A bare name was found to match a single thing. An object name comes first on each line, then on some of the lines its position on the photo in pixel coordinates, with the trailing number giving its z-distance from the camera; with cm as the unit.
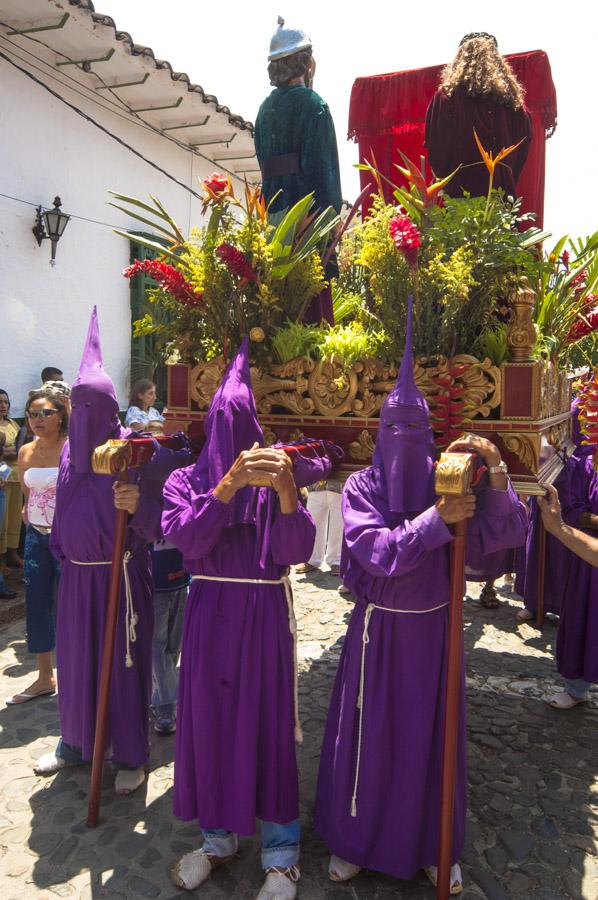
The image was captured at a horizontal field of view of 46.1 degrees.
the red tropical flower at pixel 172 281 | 317
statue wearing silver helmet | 371
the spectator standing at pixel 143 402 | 667
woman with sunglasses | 414
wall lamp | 728
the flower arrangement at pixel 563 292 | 339
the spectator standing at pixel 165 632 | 386
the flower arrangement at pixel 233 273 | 313
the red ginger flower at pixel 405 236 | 273
